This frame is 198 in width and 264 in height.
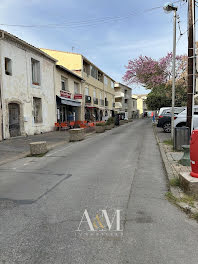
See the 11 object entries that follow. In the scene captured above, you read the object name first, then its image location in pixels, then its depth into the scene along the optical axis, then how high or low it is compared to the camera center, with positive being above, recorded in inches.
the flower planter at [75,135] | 510.3 -30.9
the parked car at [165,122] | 595.3 -1.7
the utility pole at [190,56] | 352.8 +112.6
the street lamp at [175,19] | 424.8 +227.8
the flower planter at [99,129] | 721.9 -23.8
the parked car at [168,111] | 640.1 +32.7
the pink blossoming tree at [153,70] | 958.6 +241.8
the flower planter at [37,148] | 342.6 -42.1
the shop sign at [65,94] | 831.7 +118.1
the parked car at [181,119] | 486.3 +5.3
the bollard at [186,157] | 231.6 -40.3
